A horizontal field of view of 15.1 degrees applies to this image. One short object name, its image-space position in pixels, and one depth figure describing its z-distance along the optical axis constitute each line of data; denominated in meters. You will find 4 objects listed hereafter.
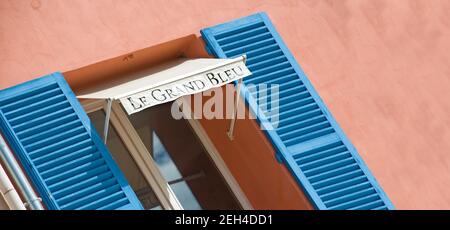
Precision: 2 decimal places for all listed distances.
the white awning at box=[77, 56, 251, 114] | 23.05
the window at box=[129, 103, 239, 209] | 25.19
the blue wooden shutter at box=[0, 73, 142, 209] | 23.30
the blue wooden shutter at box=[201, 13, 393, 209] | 24.11
